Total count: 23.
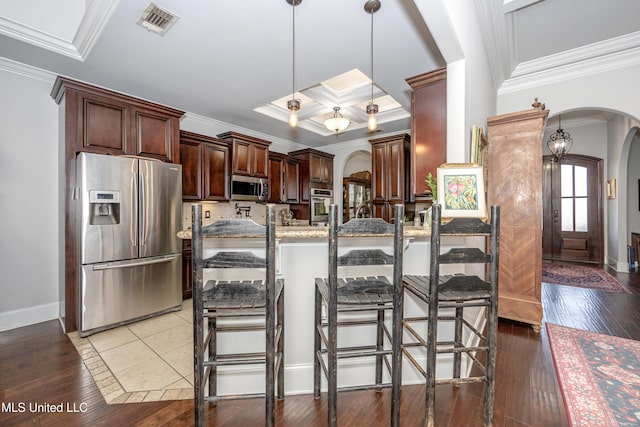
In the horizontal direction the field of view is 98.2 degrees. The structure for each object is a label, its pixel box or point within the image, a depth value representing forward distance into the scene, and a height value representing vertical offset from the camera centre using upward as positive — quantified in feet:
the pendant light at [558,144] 16.45 +4.21
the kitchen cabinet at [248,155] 14.90 +3.27
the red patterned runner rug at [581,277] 14.14 -3.74
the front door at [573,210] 19.84 +0.15
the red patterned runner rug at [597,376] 5.39 -3.92
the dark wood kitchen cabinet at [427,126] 8.32 +2.69
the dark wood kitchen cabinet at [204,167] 13.28 +2.31
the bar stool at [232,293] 4.34 -1.33
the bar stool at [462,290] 4.85 -1.43
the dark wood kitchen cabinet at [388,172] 16.17 +2.38
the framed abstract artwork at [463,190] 6.75 +0.54
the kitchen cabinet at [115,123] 9.50 +3.42
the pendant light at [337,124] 11.87 +3.84
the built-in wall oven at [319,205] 19.30 +0.53
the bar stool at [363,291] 4.61 -1.36
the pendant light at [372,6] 6.96 +5.27
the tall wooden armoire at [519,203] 9.21 +0.32
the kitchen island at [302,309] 5.97 -2.24
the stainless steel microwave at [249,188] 14.99 +1.38
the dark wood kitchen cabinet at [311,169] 19.20 +3.09
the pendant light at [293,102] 7.90 +3.66
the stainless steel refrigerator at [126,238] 9.19 -0.93
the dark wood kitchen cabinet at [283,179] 17.63 +2.23
